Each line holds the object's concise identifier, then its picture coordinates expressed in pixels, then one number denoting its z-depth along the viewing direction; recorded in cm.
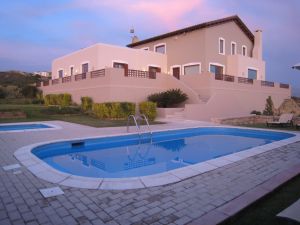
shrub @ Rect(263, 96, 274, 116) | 2402
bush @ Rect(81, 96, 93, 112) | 2089
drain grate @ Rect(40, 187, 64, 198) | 442
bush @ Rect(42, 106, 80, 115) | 2012
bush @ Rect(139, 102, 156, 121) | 1820
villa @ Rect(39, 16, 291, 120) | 2027
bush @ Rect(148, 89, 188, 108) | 2066
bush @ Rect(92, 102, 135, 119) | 1750
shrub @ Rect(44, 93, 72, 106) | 2455
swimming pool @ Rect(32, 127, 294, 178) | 770
